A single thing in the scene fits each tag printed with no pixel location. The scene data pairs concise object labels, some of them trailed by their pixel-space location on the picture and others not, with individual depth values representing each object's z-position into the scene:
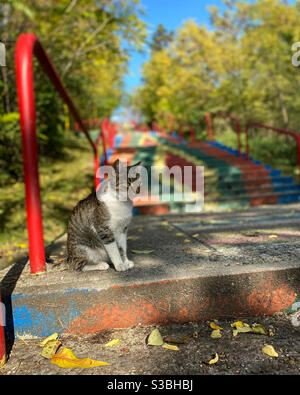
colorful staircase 5.38
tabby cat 1.77
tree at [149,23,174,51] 51.41
